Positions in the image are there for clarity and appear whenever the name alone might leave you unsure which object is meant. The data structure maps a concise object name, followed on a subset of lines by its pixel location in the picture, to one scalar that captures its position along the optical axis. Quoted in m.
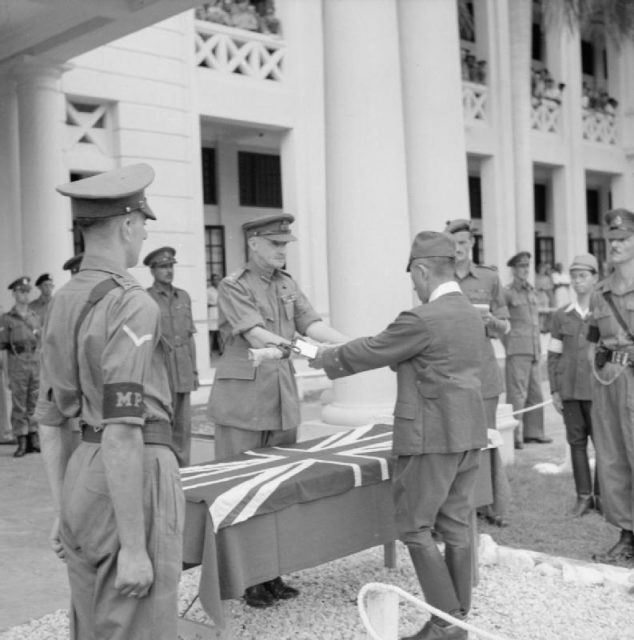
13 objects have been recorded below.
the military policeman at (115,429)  2.66
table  4.06
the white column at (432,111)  8.59
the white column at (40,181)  11.75
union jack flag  4.13
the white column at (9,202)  12.06
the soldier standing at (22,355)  10.21
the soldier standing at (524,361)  10.41
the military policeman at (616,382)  5.72
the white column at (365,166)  7.77
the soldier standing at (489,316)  5.95
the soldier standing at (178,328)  8.39
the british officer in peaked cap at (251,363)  5.20
